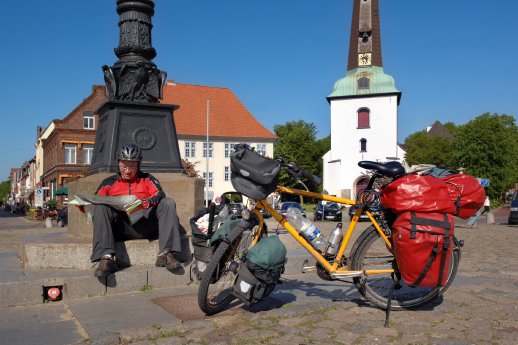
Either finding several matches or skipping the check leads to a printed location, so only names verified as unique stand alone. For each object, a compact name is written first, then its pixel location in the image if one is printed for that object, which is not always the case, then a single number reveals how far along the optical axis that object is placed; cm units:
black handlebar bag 437
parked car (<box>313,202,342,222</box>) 3053
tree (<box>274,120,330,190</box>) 7344
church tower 5681
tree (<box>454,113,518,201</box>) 5303
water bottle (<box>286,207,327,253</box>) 469
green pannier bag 430
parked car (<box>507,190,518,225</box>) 2572
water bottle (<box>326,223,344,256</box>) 473
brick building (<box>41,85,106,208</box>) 5284
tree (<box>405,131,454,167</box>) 7512
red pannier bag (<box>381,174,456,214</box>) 440
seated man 512
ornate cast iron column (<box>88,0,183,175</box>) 696
